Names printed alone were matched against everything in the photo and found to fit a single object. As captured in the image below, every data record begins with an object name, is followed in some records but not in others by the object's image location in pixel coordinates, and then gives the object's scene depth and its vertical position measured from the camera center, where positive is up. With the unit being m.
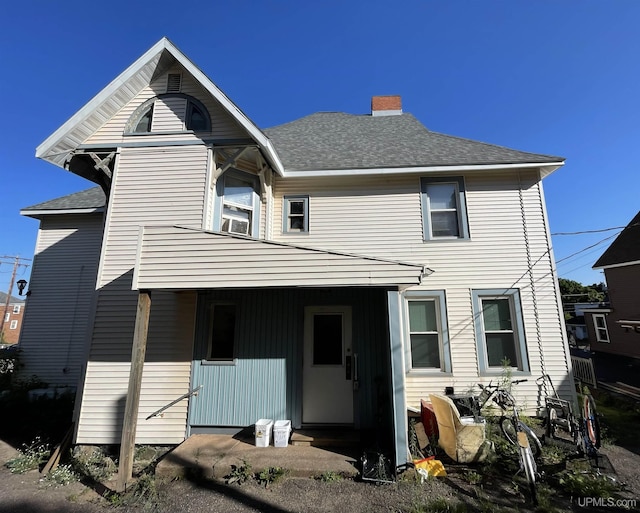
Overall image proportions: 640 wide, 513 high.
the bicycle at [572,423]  4.67 -1.68
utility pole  30.07 +5.51
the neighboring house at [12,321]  42.88 +0.34
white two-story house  4.87 +0.93
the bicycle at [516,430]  3.83 -1.62
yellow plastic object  4.40 -2.03
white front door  5.77 -0.82
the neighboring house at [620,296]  15.52 +1.54
